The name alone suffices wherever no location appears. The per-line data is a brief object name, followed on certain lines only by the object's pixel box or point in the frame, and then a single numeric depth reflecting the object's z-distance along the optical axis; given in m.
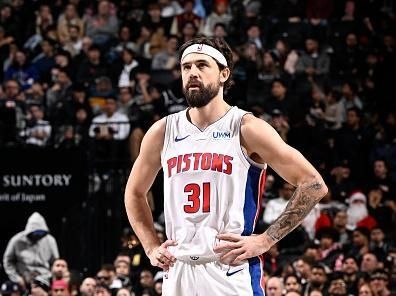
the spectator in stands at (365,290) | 12.27
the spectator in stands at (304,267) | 13.08
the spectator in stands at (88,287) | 12.84
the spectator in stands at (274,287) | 11.82
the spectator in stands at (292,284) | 12.35
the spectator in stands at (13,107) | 16.14
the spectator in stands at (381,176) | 15.58
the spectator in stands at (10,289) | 13.12
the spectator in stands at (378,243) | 14.02
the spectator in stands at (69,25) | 19.19
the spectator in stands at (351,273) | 12.77
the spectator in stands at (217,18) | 18.78
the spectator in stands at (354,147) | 16.03
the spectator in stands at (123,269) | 13.27
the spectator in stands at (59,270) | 13.53
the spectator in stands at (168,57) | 17.92
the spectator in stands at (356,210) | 14.89
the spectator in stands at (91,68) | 17.89
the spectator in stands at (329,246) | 13.87
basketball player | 6.13
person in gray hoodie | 14.45
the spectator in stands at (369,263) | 13.30
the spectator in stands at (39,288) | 12.63
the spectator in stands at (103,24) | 19.25
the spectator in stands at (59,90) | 17.03
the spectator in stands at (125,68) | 17.91
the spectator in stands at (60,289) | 12.69
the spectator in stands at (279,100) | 16.62
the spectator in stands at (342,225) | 14.48
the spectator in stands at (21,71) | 18.42
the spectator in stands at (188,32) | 18.26
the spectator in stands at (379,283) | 12.52
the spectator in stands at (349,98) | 17.09
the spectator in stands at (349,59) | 17.94
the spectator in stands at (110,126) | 15.70
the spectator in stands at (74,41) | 19.05
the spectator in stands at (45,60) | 18.41
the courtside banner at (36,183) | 14.66
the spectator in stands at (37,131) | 16.12
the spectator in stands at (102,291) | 12.20
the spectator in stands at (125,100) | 16.84
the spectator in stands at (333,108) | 16.88
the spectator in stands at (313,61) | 17.81
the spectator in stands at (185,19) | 18.95
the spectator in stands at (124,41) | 18.83
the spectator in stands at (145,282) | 13.09
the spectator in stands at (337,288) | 12.38
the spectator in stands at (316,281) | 12.68
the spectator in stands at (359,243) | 13.82
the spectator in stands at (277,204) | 14.60
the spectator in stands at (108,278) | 13.00
